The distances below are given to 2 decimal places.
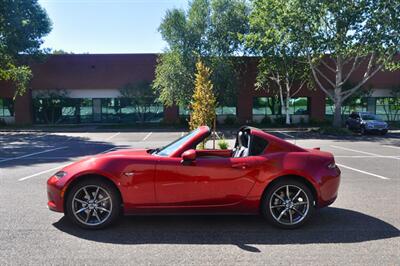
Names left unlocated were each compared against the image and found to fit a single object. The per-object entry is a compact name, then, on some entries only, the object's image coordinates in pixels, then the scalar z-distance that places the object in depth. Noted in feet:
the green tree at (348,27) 81.15
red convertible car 17.11
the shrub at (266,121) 115.98
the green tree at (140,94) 112.27
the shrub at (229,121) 114.83
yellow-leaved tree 42.37
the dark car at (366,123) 86.89
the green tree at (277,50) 86.07
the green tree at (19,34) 96.68
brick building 116.78
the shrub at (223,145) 39.00
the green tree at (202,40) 98.22
